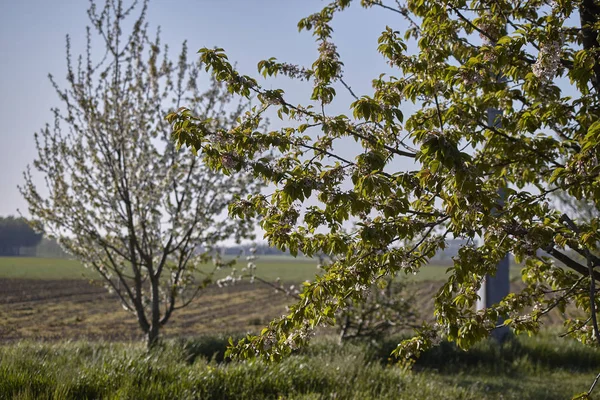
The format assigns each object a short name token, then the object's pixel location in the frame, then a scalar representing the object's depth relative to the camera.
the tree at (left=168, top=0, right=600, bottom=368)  3.43
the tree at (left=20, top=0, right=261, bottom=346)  8.77
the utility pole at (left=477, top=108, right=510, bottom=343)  11.33
